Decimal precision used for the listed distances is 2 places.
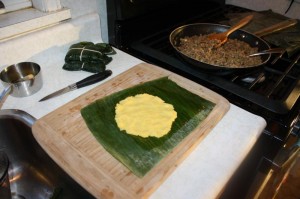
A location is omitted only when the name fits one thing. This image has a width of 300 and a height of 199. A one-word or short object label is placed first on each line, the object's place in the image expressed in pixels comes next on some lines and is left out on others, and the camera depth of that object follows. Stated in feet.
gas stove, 2.20
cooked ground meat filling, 2.86
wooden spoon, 3.24
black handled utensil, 2.36
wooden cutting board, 1.59
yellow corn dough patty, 1.97
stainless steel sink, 2.21
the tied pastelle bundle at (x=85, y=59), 2.69
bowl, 2.27
